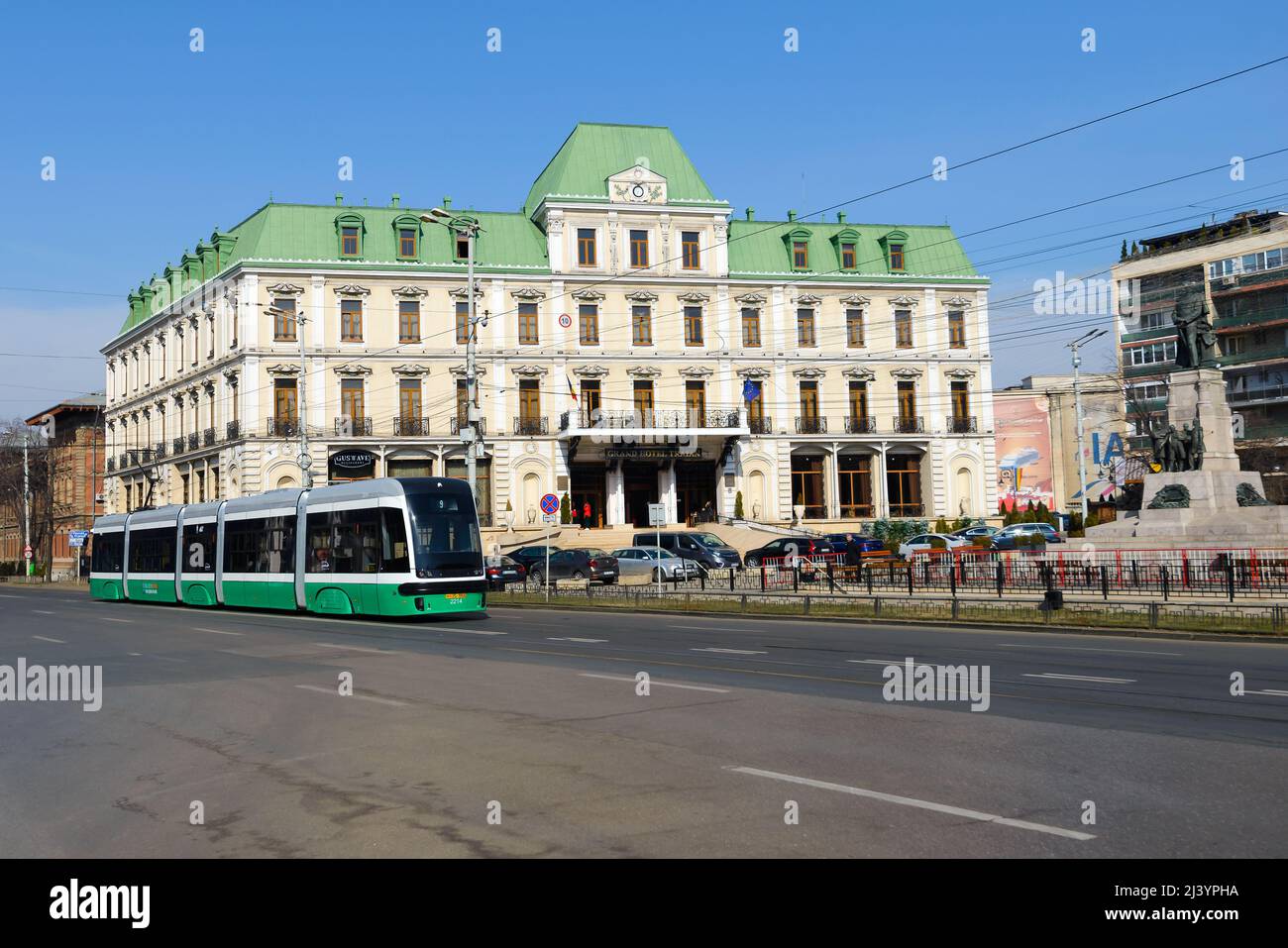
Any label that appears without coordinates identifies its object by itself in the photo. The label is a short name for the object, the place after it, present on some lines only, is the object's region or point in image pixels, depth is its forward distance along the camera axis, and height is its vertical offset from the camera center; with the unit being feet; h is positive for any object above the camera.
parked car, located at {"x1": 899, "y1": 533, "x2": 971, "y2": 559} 157.29 -4.04
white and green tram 84.58 -1.04
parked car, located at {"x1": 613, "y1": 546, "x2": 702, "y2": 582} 136.87 -4.90
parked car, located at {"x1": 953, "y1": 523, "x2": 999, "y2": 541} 168.04 -2.85
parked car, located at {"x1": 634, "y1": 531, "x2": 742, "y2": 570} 150.00 -3.31
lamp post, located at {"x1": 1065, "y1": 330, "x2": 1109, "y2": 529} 174.27 +24.91
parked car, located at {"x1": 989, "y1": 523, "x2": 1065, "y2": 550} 157.16 -3.17
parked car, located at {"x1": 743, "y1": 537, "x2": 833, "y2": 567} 150.12 -3.90
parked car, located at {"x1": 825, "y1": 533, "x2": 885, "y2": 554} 153.67 -3.61
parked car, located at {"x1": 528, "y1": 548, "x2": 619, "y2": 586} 140.46 -4.93
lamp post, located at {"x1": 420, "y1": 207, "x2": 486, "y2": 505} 113.29 +12.81
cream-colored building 190.70 +31.61
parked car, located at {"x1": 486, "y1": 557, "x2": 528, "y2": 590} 137.49 -5.15
